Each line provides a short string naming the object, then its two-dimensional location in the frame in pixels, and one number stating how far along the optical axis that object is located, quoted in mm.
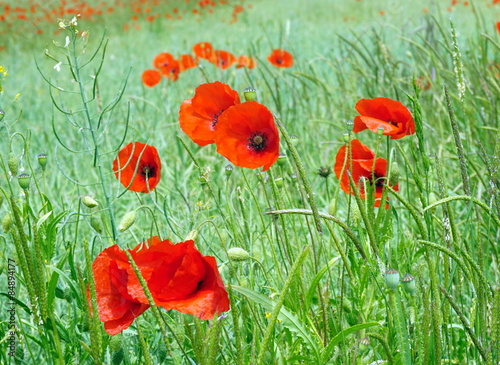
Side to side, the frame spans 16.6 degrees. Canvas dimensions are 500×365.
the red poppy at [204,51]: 3555
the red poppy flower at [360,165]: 1804
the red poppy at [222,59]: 3457
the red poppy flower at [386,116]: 1750
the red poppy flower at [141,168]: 1803
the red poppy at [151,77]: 3543
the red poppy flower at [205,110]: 1780
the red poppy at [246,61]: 3725
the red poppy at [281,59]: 3428
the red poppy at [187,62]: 3569
